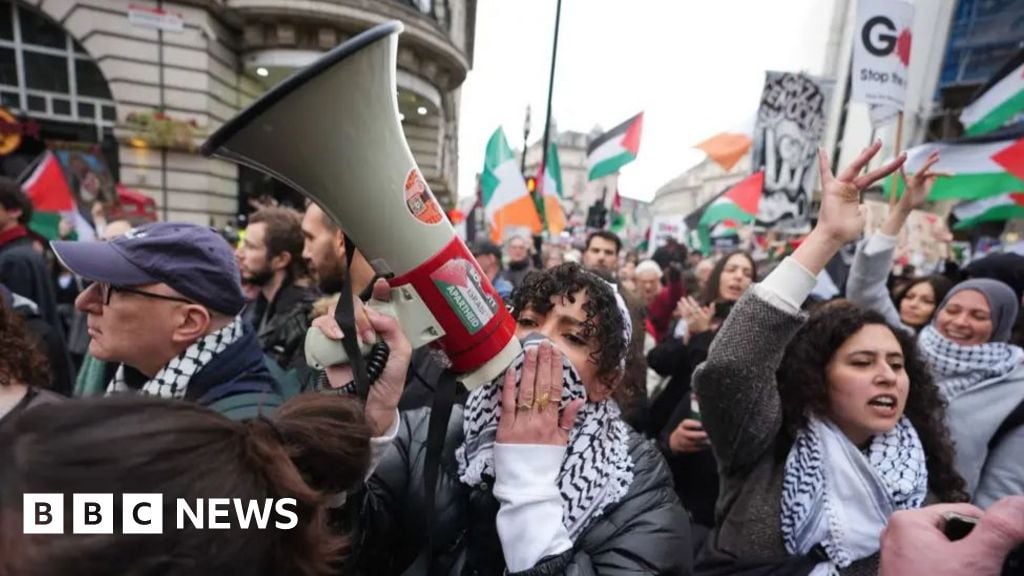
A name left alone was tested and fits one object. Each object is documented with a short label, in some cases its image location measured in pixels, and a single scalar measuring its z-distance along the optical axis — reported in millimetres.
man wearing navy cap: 1376
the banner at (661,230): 13442
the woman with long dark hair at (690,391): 2539
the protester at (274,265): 2896
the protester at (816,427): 1379
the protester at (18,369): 1391
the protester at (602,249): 4914
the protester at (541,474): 1062
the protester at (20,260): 2891
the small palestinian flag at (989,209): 4848
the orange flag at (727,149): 7223
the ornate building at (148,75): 10016
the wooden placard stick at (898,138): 2814
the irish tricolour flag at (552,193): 8641
